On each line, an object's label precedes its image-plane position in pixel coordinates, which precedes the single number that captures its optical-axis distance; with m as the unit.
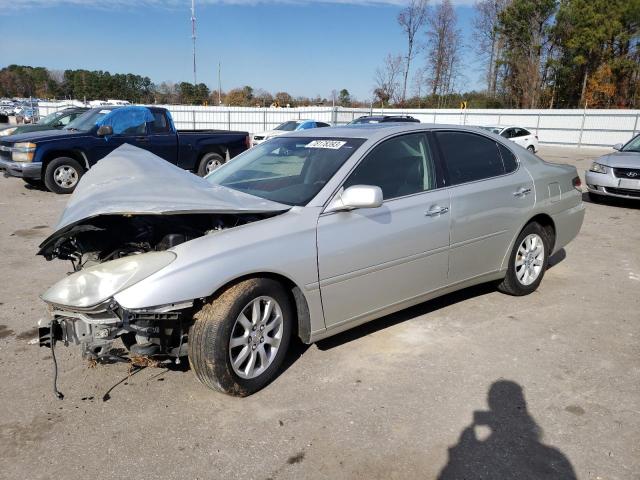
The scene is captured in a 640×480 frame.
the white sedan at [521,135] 23.01
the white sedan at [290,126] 20.70
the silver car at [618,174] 9.71
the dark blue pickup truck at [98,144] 10.48
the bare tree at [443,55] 44.25
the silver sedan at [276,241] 2.94
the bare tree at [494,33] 47.59
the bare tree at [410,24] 43.53
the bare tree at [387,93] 45.25
